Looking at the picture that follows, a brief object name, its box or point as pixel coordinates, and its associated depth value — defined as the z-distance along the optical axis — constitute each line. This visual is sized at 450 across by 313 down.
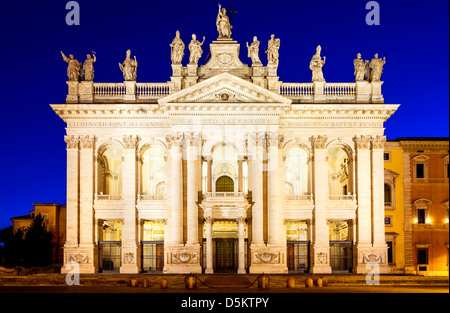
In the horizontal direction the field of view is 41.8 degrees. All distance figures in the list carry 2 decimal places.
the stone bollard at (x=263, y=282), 33.31
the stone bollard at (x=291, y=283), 33.72
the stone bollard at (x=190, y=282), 33.16
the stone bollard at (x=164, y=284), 33.31
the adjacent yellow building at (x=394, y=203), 52.41
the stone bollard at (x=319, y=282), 34.85
